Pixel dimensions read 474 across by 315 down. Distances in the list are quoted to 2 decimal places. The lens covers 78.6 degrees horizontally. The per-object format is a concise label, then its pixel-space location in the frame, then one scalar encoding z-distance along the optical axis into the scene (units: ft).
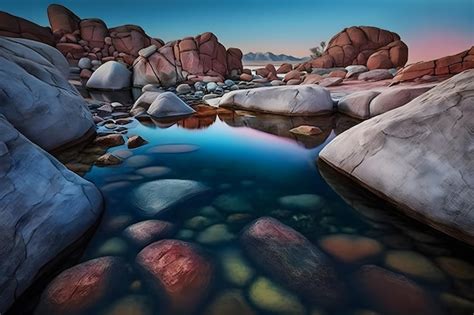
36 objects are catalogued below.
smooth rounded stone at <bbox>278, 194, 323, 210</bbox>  6.38
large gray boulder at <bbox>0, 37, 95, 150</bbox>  8.45
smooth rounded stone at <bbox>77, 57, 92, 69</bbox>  58.18
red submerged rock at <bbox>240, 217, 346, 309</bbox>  4.07
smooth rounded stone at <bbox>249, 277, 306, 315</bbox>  3.83
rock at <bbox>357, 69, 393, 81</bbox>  35.41
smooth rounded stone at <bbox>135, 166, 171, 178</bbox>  8.05
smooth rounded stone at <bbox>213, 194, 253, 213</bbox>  6.28
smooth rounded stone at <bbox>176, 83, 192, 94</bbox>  32.96
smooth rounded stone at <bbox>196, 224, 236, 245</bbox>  5.19
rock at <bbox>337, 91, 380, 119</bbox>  14.88
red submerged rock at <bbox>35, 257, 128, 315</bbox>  3.82
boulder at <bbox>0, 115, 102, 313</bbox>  3.93
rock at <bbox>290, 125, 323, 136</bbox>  12.32
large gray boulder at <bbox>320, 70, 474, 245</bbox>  5.12
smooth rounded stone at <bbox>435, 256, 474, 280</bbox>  4.32
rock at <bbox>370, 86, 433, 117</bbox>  13.33
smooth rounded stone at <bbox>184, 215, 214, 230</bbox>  5.60
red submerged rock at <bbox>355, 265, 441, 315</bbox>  3.77
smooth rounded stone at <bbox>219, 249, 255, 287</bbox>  4.32
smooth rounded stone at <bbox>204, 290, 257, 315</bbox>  3.79
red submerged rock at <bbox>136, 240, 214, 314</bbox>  3.96
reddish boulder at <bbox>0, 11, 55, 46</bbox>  61.16
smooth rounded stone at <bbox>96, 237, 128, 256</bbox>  4.88
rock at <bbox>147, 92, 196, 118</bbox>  16.67
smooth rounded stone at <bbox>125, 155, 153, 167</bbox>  8.78
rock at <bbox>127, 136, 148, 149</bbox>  10.67
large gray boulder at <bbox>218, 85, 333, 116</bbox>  16.11
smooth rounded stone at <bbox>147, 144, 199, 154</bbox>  10.19
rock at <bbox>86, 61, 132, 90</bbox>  36.52
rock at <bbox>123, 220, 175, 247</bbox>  5.21
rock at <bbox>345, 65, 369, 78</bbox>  51.93
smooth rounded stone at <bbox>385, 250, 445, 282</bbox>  4.32
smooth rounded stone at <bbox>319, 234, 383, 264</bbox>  4.75
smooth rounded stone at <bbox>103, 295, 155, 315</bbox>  3.79
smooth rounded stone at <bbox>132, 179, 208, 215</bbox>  6.33
